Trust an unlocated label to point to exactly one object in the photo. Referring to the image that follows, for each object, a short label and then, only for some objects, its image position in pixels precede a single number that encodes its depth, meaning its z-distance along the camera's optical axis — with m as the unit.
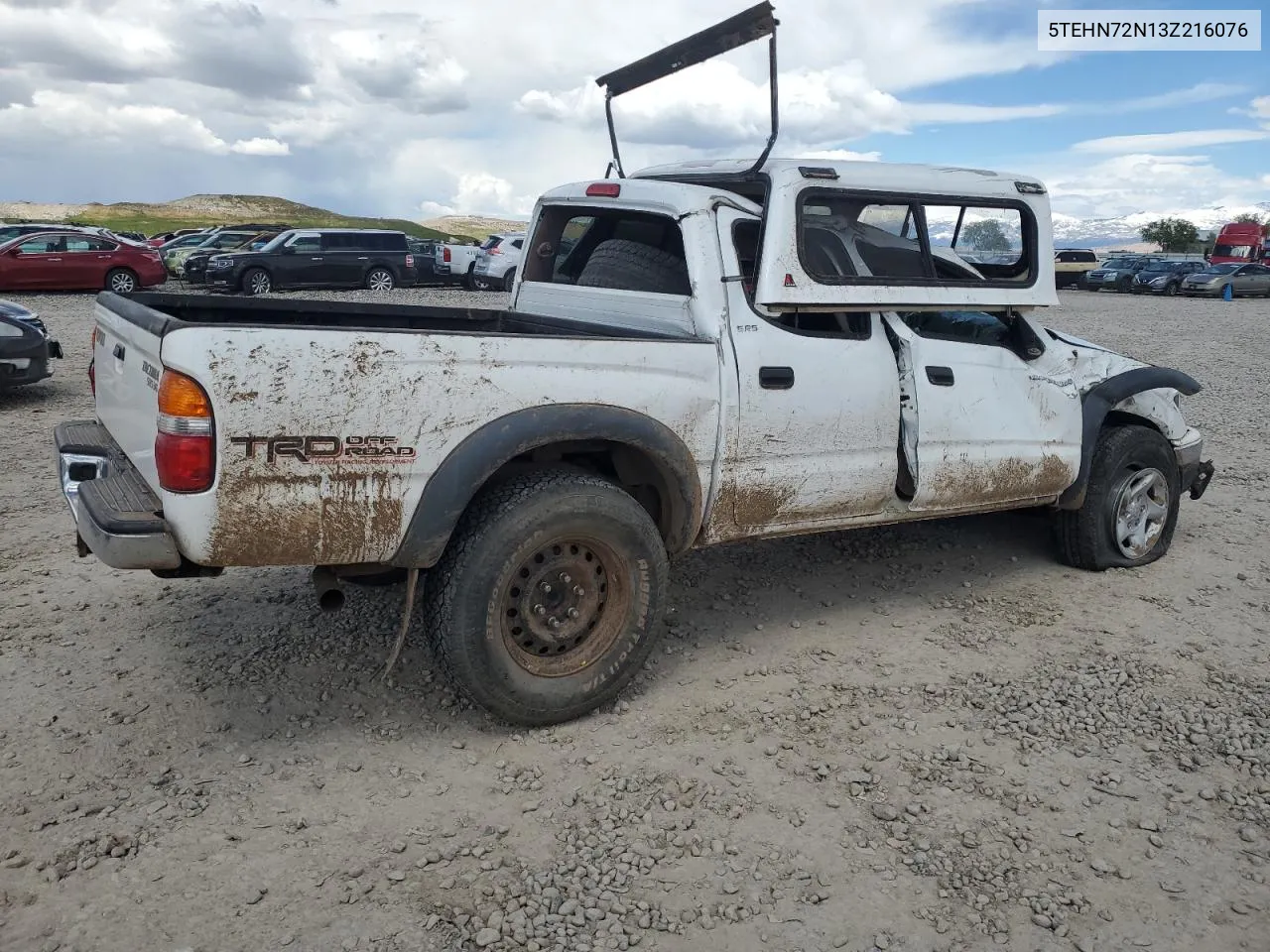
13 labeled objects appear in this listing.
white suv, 24.94
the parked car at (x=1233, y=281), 33.12
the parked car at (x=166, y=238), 32.96
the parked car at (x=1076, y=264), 37.44
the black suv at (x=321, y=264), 22.73
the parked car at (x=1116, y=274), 35.84
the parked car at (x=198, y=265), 24.47
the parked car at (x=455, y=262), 26.91
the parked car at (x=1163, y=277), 34.56
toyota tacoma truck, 3.21
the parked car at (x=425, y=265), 26.55
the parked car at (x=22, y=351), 9.41
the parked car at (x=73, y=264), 21.12
